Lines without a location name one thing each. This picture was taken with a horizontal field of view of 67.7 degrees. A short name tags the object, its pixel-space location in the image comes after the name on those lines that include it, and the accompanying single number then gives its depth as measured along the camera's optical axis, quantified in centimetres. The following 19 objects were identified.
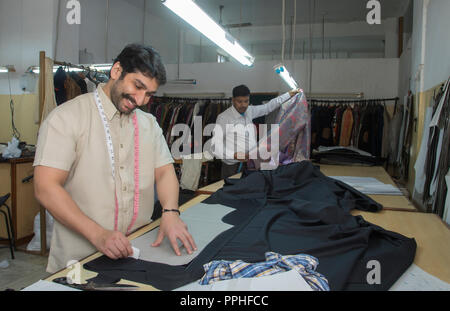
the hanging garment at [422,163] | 282
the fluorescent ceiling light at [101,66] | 413
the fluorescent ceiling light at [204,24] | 190
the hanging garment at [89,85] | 441
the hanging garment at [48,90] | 341
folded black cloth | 425
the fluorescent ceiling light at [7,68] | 530
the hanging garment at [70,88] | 398
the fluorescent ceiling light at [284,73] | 334
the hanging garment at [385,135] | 602
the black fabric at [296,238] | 103
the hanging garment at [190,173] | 455
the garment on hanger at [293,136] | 335
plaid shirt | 94
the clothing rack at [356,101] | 609
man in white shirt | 410
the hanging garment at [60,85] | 391
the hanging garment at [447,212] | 187
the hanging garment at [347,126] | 613
